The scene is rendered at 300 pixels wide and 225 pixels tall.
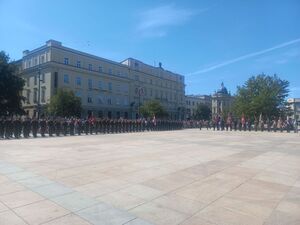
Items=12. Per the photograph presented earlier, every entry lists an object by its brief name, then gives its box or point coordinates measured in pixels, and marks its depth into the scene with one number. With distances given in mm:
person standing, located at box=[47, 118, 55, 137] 17515
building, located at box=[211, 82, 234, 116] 84065
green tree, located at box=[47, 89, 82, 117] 35293
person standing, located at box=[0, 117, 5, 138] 15634
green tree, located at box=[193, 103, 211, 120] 73431
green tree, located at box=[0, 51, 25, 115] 31792
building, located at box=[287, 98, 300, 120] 91198
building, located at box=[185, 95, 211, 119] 75886
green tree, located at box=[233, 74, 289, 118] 42164
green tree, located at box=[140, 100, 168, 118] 48925
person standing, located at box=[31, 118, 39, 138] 16688
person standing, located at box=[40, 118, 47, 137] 17195
